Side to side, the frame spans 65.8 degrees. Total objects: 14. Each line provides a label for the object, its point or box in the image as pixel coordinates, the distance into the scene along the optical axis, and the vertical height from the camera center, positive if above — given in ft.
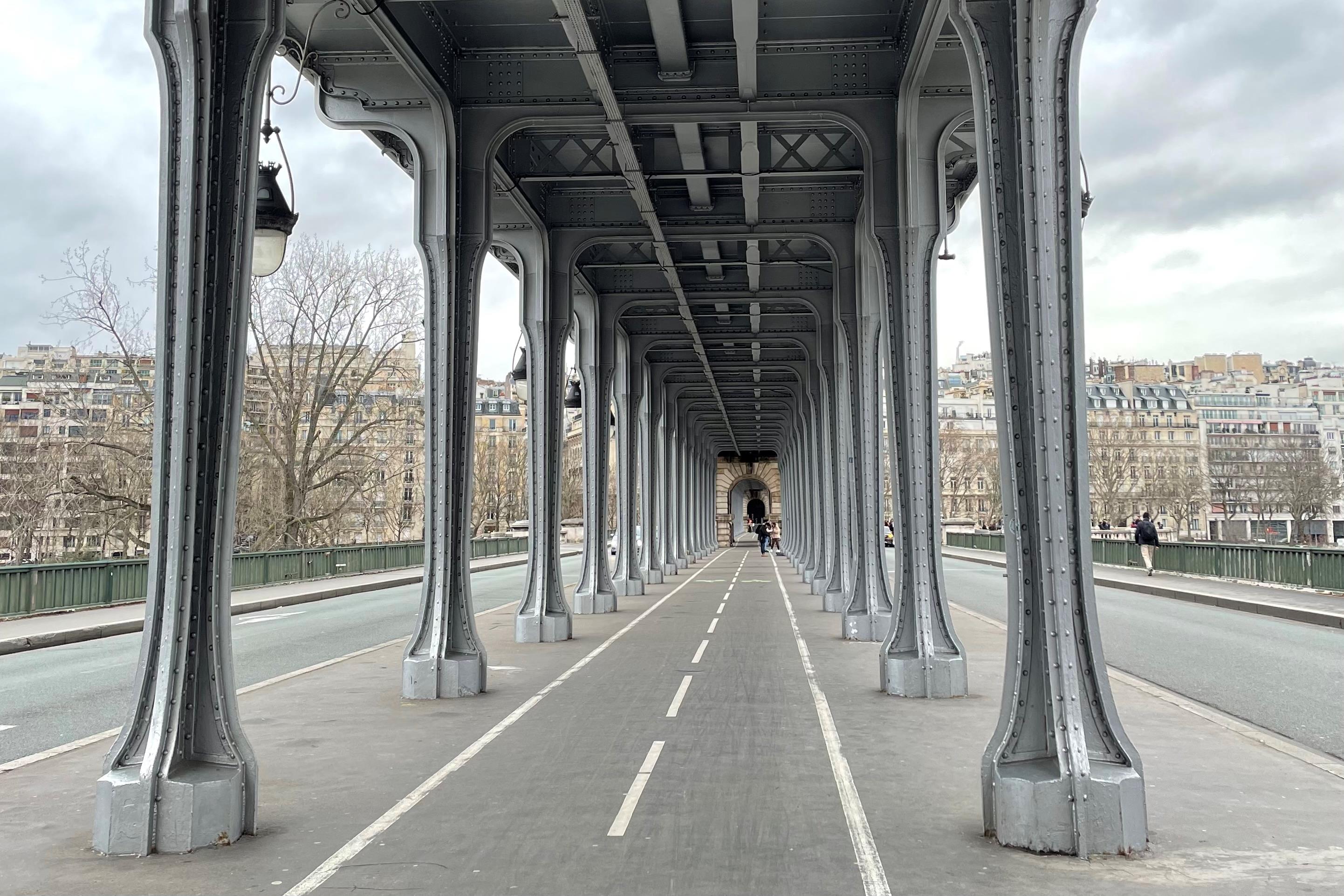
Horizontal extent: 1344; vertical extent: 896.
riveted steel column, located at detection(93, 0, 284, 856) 20.26 +1.49
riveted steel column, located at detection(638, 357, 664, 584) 118.62 +3.82
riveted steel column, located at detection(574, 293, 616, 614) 79.56 +5.79
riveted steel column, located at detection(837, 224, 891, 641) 57.41 +2.28
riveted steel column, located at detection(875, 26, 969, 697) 39.55 +4.03
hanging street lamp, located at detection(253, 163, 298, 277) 25.75 +7.37
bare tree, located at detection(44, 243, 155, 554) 100.01 +9.94
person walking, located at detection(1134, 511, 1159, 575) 104.27 -2.42
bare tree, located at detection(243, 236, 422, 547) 125.39 +19.00
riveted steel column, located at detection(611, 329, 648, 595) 101.40 +5.83
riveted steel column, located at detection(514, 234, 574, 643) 59.41 +3.03
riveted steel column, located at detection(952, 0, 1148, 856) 19.53 +0.28
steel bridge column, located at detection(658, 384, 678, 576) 142.00 +4.42
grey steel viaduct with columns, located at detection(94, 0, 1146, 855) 20.48 +9.08
